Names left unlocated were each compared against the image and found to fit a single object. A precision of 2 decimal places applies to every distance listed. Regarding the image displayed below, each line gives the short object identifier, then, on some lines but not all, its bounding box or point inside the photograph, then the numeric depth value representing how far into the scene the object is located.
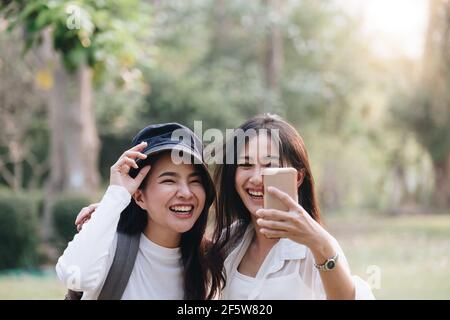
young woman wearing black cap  2.18
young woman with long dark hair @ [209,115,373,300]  2.01
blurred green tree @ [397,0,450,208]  12.62
